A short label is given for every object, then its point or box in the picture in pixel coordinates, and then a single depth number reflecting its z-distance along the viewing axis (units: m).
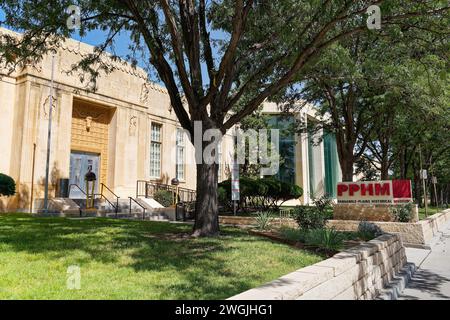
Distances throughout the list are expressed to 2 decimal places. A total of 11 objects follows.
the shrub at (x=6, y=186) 14.23
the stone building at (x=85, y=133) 16.39
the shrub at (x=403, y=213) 13.99
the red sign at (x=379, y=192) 14.57
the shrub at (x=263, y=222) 11.80
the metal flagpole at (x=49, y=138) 15.84
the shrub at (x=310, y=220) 10.47
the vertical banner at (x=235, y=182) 16.03
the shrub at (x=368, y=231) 10.08
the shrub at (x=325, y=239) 8.02
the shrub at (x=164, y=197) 21.12
